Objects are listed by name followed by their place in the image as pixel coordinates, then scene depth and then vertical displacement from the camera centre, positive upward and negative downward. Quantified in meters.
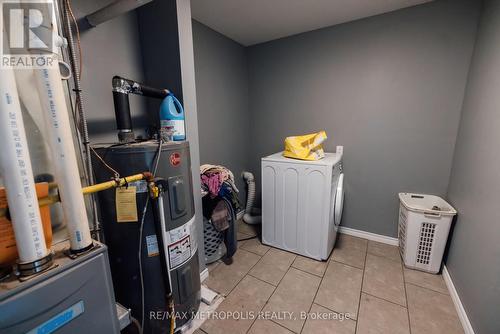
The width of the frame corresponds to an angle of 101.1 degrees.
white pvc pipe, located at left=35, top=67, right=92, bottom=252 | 0.59 -0.08
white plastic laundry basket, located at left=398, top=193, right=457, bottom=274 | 1.67 -0.89
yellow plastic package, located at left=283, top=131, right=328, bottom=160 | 1.90 -0.21
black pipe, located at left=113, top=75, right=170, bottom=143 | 1.09 +0.12
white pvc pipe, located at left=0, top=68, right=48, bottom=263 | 0.51 -0.12
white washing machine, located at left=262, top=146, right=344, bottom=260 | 1.80 -0.72
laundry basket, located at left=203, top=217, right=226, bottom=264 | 1.82 -1.05
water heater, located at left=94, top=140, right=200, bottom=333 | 0.98 -0.53
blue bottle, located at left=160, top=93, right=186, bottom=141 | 1.23 +0.03
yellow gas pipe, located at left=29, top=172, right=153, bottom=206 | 0.63 -0.22
